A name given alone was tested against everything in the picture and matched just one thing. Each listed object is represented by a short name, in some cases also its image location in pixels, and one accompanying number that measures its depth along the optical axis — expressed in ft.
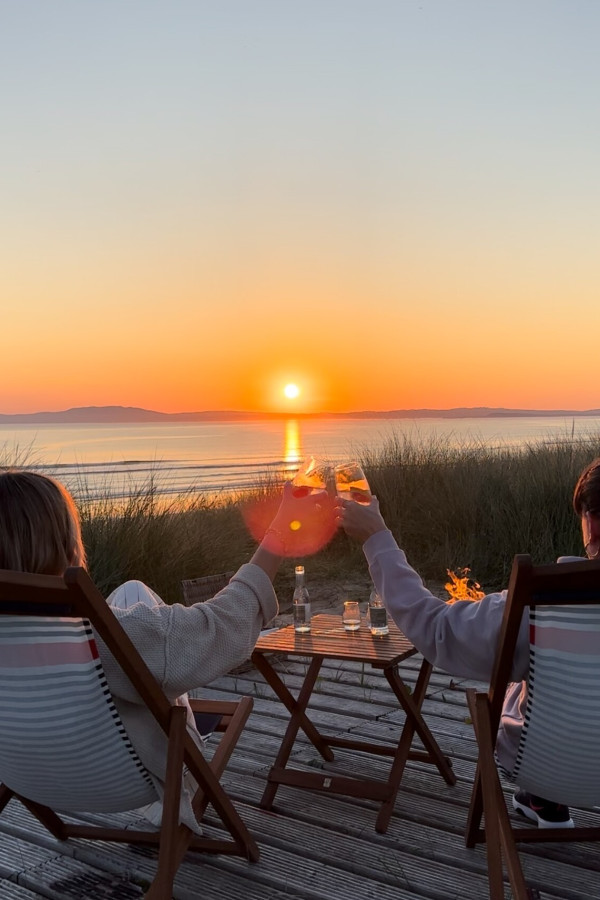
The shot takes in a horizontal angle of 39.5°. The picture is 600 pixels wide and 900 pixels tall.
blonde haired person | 6.54
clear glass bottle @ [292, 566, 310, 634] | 11.89
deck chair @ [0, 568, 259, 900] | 6.26
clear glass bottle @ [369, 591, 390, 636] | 11.21
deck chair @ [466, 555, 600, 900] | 6.28
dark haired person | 7.20
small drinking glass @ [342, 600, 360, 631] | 11.68
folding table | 10.09
